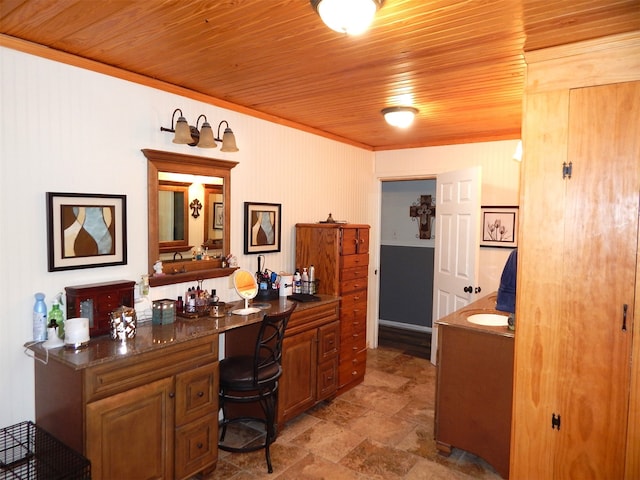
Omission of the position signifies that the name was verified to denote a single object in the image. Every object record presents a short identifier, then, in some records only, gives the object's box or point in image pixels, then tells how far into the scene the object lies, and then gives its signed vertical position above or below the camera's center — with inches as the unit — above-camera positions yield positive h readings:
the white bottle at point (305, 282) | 148.2 -19.9
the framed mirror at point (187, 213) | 110.4 +2.9
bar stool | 104.3 -37.8
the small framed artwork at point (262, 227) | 138.9 -0.9
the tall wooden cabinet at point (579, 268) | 78.4 -7.4
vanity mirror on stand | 119.6 -18.5
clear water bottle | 86.8 -20.4
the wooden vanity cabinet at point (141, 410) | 78.4 -38.1
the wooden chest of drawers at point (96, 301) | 90.0 -17.5
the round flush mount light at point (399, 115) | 132.1 +35.1
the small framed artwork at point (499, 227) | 167.5 +0.7
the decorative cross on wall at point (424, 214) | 235.3 +7.3
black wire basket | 79.4 -46.1
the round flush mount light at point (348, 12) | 65.4 +33.3
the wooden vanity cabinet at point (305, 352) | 124.0 -39.9
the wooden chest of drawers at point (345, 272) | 148.8 -16.6
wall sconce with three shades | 107.3 +23.5
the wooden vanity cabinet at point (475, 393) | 103.6 -42.5
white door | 157.2 -5.1
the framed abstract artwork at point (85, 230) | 91.3 -2.0
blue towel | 123.0 -17.4
